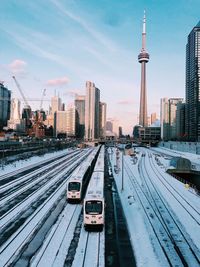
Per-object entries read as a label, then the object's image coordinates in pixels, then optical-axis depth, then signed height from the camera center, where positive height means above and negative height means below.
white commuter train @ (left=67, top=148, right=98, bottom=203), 23.59 -6.41
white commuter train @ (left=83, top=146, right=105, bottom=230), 17.32 -6.67
